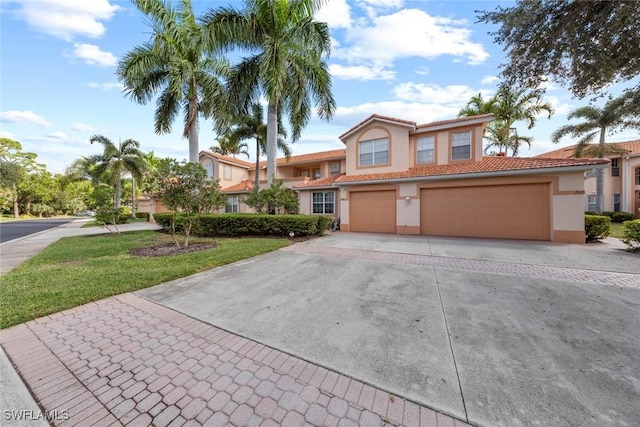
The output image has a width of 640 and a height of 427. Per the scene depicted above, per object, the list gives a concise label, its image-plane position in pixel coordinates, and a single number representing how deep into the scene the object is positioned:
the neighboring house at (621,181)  18.36
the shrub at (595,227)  9.32
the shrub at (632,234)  7.49
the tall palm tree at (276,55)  11.05
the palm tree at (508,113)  17.28
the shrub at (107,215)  12.42
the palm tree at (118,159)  23.95
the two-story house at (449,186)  9.32
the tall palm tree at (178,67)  12.06
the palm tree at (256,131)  17.81
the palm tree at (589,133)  17.16
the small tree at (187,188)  8.32
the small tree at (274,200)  12.33
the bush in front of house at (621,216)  17.50
